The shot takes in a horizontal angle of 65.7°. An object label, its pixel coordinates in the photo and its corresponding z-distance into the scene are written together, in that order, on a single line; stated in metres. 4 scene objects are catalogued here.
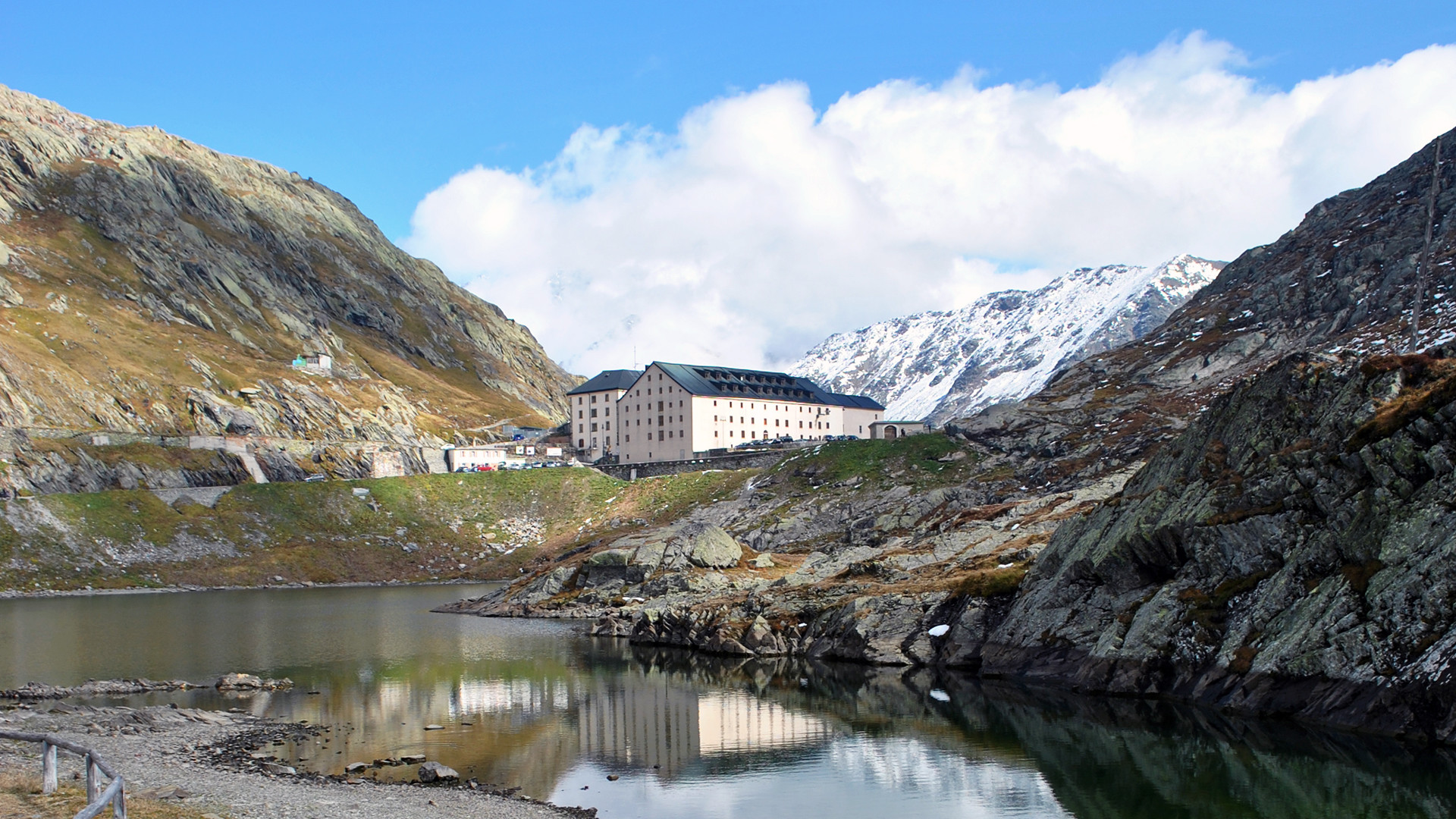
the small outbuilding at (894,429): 176.88
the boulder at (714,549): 106.69
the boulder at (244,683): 64.25
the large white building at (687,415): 186.88
